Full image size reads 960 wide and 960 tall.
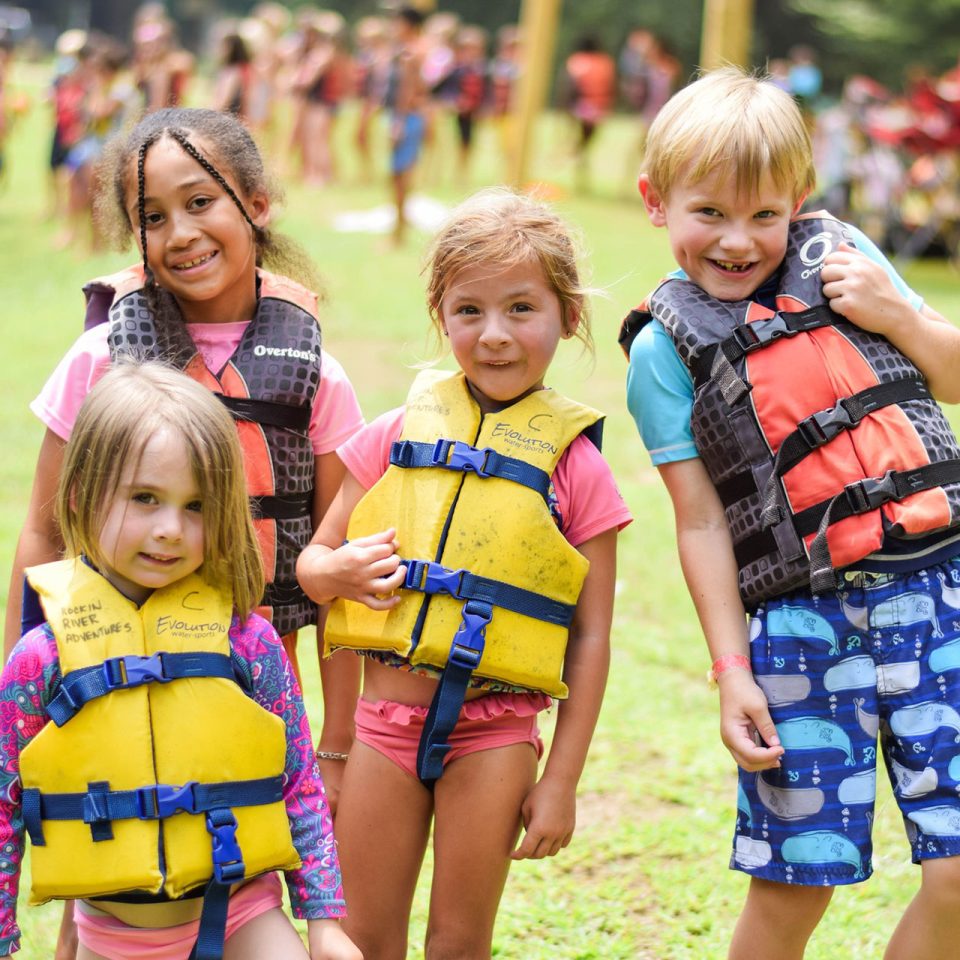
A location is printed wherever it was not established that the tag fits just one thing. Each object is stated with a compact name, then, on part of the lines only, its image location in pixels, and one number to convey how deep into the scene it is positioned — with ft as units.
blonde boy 8.39
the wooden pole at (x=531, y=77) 42.01
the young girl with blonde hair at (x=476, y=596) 8.43
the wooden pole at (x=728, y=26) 35.14
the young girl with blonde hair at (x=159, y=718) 7.40
